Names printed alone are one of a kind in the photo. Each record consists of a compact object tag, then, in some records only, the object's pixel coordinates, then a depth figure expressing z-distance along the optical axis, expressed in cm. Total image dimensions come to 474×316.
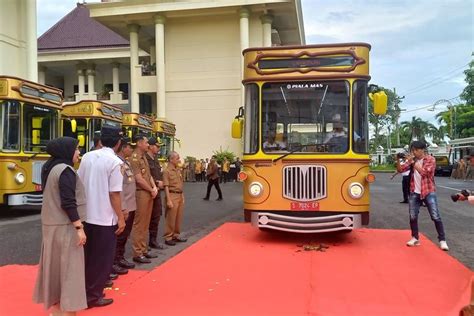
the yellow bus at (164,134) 2361
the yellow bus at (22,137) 1202
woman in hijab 448
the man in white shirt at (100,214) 521
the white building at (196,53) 3331
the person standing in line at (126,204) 664
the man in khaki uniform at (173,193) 898
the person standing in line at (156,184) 827
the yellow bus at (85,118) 1593
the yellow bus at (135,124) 1997
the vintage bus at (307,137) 842
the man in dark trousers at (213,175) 1788
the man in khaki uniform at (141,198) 745
